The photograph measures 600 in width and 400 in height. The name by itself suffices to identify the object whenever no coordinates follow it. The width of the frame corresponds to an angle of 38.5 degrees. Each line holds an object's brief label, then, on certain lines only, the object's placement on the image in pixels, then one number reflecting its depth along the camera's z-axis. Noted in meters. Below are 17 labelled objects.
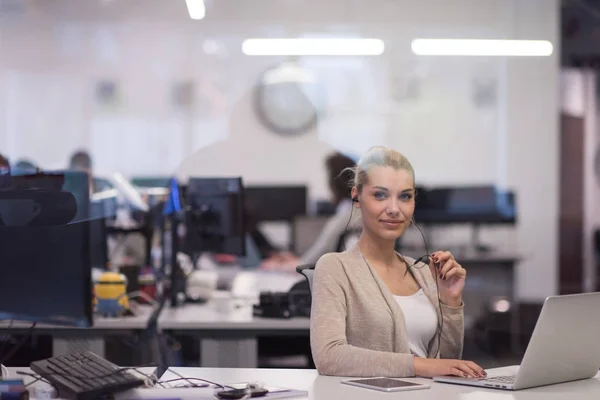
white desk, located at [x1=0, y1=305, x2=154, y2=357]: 3.50
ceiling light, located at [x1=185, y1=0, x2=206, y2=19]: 7.17
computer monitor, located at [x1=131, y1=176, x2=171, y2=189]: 6.68
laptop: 2.00
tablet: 2.07
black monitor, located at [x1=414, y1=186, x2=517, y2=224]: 6.94
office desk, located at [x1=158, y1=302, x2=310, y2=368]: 3.50
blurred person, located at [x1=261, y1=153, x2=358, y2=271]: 5.06
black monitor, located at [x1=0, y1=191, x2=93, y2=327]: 2.20
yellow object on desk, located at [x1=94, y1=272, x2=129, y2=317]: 3.62
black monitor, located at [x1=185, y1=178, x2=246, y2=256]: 4.06
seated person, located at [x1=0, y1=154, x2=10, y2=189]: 2.69
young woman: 2.34
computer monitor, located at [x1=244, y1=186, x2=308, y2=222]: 6.48
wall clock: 7.37
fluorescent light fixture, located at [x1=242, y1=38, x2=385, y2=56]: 7.25
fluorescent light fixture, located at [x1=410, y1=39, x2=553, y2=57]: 7.25
